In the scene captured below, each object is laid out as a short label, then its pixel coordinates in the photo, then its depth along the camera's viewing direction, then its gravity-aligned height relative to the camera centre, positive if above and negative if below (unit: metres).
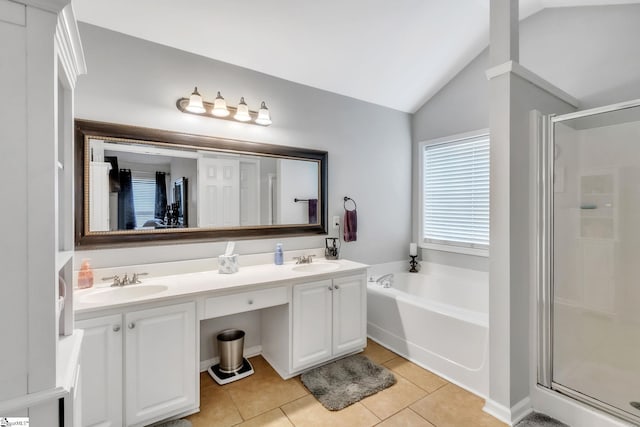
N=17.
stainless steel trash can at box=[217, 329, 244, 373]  2.27 -1.10
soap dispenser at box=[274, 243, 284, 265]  2.60 -0.39
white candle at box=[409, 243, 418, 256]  3.59 -0.46
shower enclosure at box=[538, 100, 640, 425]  1.80 -0.28
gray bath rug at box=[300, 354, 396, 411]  1.98 -1.24
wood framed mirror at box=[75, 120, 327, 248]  1.97 +0.20
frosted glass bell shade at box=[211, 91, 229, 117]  2.29 +0.82
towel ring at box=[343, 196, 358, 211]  3.16 +0.12
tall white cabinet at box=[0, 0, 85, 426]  0.78 +0.01
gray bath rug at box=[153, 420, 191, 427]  1.72 -1.25
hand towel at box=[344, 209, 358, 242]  3.07 -0.15
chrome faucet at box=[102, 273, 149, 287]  1.94 -0.45
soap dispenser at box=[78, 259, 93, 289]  1.84 -0.40
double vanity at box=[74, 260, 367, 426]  1.55 -0.75
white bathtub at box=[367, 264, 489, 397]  2.07 -0.94
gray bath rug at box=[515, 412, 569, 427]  1.73 -1.26
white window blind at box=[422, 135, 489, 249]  3.12 +0.21
